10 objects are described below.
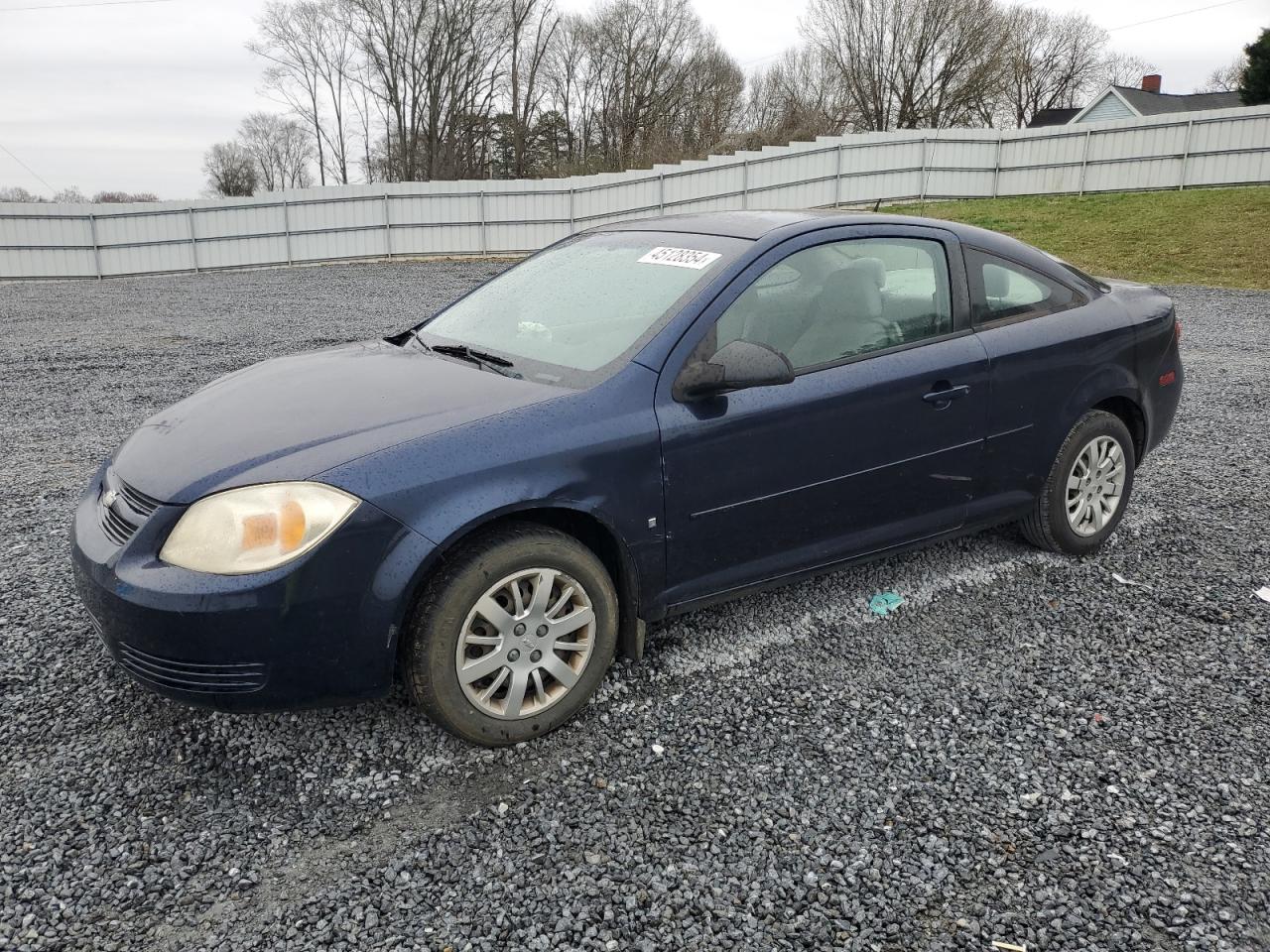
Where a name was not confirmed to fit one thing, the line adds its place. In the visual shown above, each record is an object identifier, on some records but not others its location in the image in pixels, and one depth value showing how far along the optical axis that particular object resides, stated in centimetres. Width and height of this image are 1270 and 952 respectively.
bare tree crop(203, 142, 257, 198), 7369
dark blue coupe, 260
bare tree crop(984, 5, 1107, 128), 5747
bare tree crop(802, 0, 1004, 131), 4475
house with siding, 4041
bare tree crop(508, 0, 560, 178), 4284
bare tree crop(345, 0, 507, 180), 4188
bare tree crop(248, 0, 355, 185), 4662
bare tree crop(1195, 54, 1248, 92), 5545
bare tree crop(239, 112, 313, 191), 7788
